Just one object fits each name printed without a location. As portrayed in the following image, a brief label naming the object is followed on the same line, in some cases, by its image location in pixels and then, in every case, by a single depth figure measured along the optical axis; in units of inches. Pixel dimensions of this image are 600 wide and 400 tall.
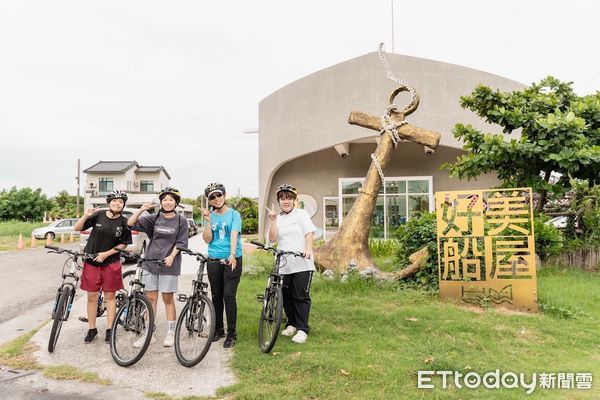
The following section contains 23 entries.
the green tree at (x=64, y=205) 1605.6
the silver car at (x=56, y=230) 847.1
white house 1508.4
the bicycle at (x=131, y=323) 148.8
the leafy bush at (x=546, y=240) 327.3
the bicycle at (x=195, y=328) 143.0
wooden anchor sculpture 288.2
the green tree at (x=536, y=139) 250.5
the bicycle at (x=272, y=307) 155.2
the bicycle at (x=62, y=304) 159.3
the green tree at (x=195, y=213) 2200.3
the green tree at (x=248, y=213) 1193.4
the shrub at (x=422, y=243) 269.1
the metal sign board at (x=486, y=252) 223.5
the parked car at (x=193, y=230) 1058.9
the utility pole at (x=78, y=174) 1342.3
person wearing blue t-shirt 162.7
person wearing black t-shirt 163.5
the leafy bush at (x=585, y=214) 351.6
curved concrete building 639.8
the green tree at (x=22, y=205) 1436.1
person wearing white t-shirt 170.2
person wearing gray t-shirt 161.3
